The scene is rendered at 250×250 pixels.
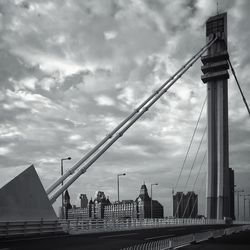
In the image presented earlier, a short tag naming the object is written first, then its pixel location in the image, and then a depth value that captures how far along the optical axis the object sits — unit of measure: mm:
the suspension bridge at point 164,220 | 27953
